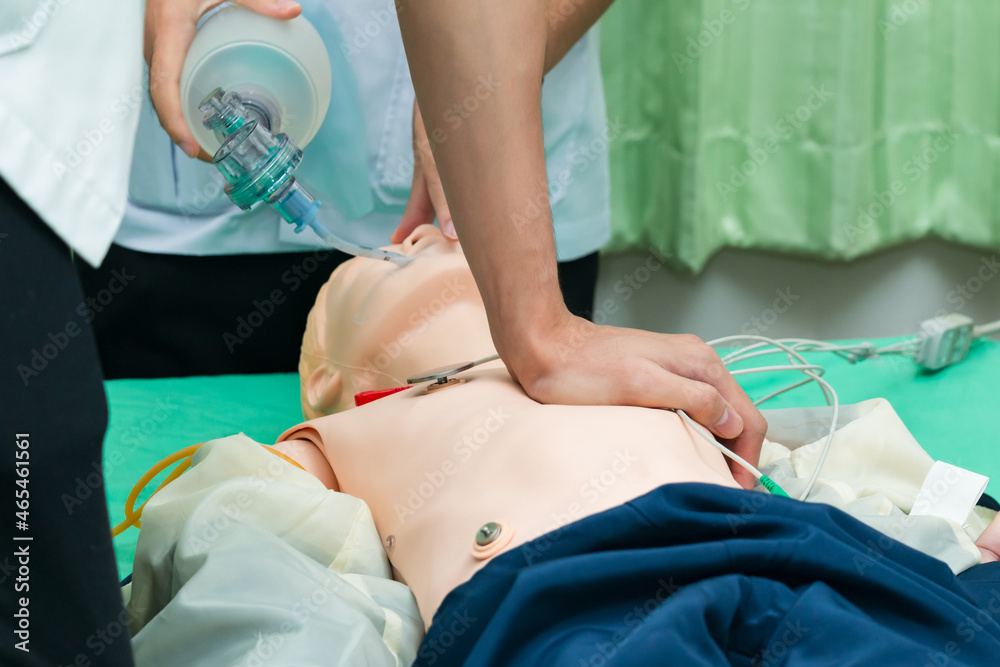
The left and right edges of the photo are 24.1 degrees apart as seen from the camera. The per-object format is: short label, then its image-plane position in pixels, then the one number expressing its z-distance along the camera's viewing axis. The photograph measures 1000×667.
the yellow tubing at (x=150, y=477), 1.39
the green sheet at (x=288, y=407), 1.57
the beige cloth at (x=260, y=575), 1.21
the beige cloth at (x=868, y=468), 1.35
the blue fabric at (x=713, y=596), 1.17
